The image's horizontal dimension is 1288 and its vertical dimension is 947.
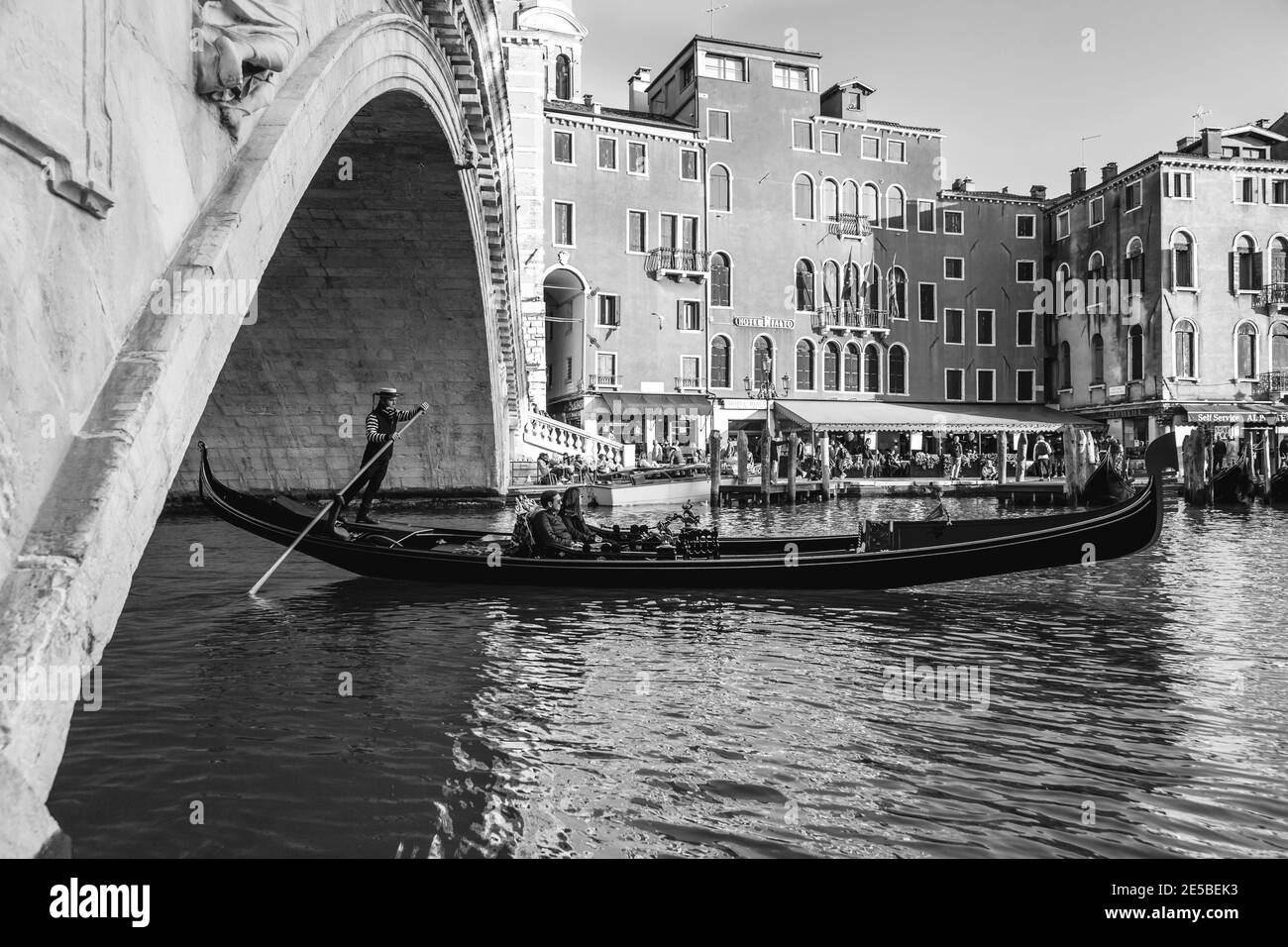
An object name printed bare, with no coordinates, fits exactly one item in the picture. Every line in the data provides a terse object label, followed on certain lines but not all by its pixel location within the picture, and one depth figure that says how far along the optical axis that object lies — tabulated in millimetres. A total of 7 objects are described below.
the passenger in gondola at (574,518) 8961
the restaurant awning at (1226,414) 26141
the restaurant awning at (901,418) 25828
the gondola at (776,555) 7457
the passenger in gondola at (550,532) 8531
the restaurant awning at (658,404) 25859
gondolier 9469
